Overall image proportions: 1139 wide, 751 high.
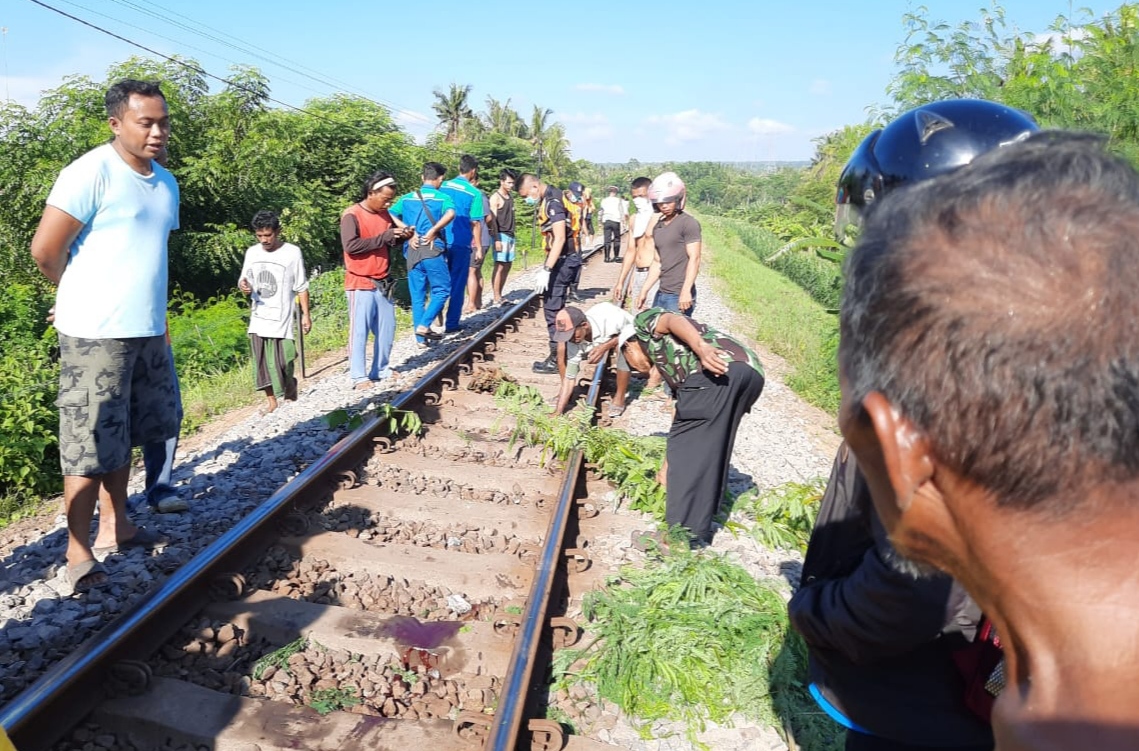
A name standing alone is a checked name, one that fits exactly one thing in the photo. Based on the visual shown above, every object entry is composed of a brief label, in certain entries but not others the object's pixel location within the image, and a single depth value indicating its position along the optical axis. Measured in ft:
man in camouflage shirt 14.53
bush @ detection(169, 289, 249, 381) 35.09
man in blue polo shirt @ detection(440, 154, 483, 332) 33.60
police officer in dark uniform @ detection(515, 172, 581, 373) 30.55
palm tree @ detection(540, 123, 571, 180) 236.63
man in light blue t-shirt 12.39
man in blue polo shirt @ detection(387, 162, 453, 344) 31.83
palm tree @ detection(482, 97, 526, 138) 277.23
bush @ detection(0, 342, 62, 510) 18.11
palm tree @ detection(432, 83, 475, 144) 263.49
